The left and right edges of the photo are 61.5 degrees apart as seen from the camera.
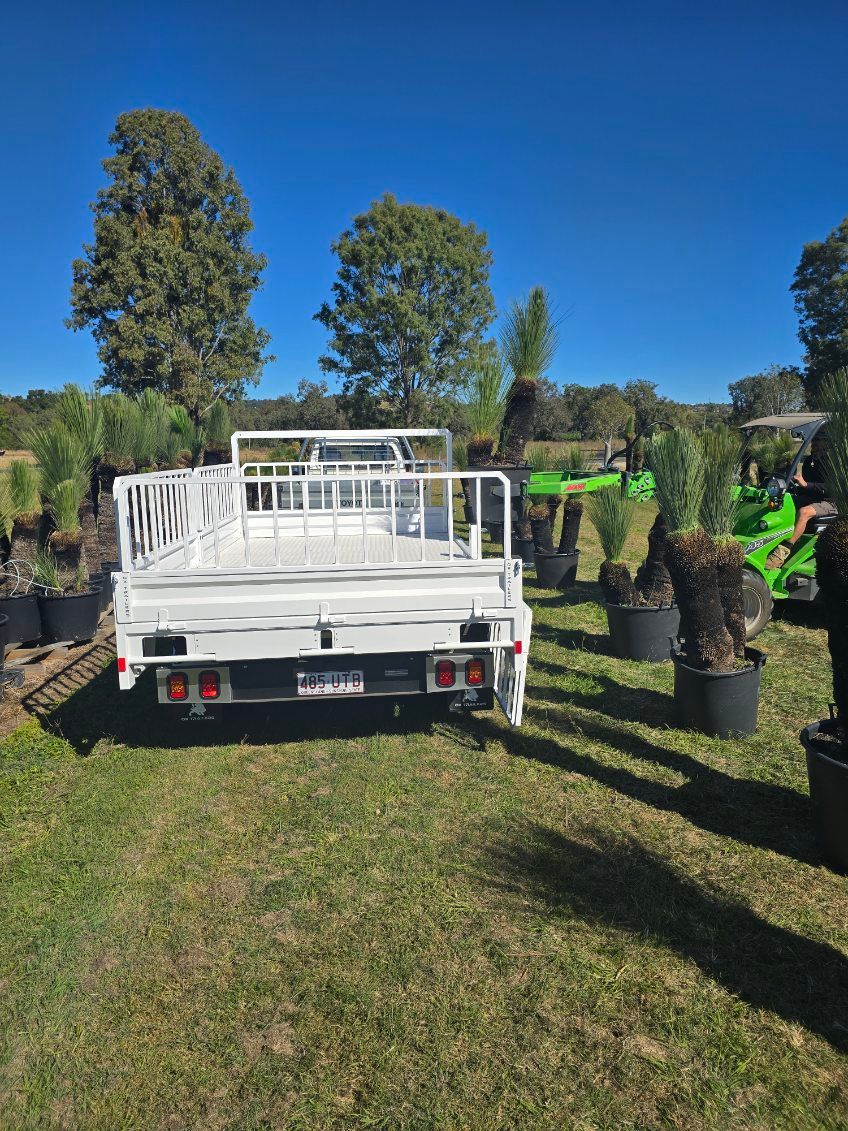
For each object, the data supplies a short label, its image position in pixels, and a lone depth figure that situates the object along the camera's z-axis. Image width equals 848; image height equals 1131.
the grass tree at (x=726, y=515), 4.81
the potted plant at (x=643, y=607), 6.55
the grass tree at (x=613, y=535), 6.73
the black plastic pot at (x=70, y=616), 7.43
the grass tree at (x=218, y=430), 15.70
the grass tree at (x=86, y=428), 8.77
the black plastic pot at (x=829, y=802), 3.21
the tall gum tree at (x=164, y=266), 26.16
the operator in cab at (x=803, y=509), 6.96
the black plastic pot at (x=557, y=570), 9.93
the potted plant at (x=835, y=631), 3.12
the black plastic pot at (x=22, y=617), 7.25
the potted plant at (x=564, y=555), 9.94
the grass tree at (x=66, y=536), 7.75
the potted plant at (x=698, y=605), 4.68
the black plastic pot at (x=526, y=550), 11.59
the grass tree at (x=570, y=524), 10.41
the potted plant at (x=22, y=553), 7.31
